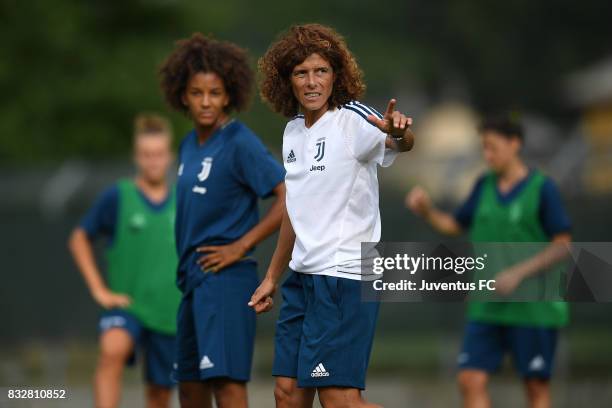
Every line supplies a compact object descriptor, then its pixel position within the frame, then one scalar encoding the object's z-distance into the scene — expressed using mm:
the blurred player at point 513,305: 19844
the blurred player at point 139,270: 20066
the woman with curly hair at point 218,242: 15242
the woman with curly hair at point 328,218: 13633
